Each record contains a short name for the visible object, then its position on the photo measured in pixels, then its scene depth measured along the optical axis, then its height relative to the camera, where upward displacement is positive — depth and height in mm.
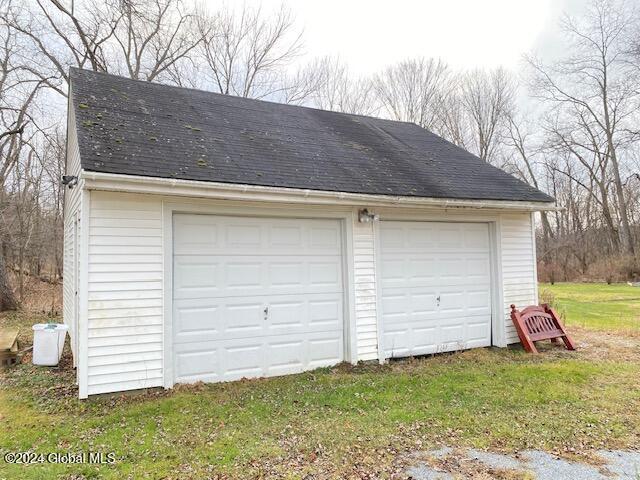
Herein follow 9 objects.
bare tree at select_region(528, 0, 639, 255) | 24984 +9968
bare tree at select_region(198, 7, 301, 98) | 19219 +9457
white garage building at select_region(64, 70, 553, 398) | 4922 +266
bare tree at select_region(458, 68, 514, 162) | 27219 +9727
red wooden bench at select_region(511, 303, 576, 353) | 7188 -1110
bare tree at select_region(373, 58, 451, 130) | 24016 +9590
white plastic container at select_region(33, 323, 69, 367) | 6258 -1125
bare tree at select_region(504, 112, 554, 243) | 28797 +7343
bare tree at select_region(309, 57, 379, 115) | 21312 +8616
